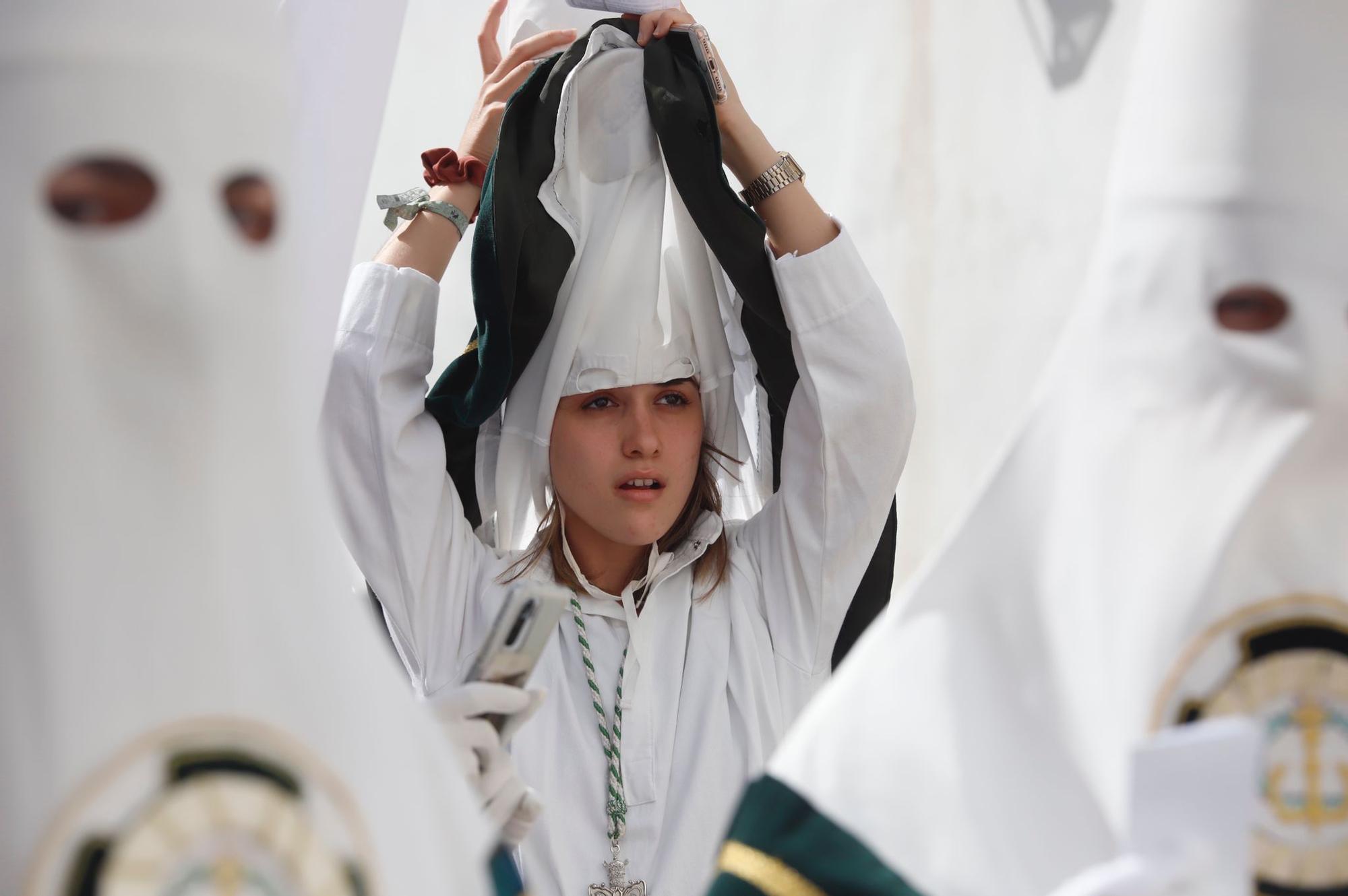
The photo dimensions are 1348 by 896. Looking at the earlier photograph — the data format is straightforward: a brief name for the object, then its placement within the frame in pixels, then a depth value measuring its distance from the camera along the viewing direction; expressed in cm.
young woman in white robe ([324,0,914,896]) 673
